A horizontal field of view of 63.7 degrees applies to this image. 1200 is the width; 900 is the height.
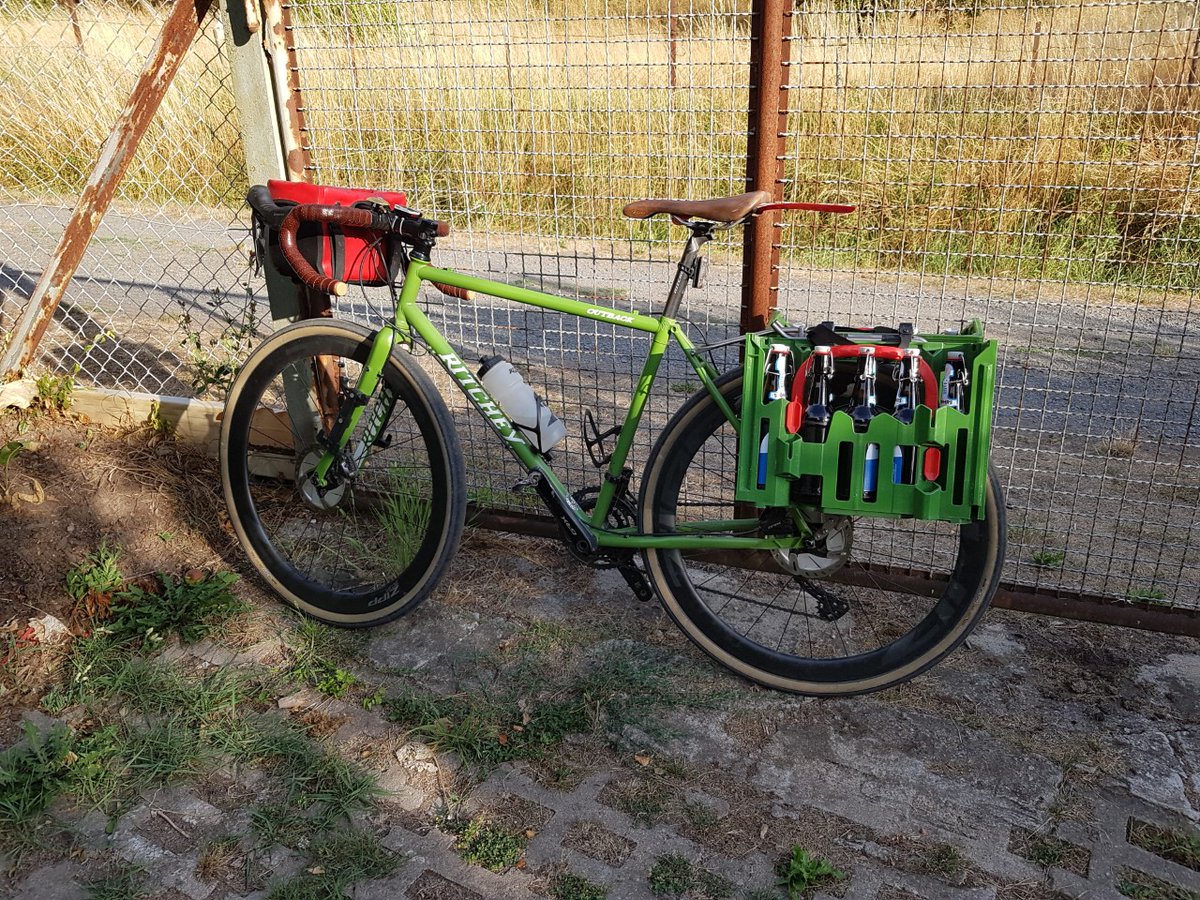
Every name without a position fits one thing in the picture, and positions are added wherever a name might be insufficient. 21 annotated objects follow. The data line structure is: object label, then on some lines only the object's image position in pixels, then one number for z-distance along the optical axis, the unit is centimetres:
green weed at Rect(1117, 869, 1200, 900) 219
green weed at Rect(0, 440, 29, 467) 359
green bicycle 274
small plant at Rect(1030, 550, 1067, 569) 347
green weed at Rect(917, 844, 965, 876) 228
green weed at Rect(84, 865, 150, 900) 224
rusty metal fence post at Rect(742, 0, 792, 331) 286
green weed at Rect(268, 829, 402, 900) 223
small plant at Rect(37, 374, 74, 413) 404
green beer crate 239
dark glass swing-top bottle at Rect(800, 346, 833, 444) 249
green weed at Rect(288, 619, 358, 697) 294
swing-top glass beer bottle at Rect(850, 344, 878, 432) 246
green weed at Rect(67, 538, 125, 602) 321
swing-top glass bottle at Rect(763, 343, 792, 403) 252
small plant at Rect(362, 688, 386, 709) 286
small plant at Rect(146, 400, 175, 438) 399
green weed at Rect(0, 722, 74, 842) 244
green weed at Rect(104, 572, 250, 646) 316
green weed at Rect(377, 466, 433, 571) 332
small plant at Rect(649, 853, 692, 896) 223
